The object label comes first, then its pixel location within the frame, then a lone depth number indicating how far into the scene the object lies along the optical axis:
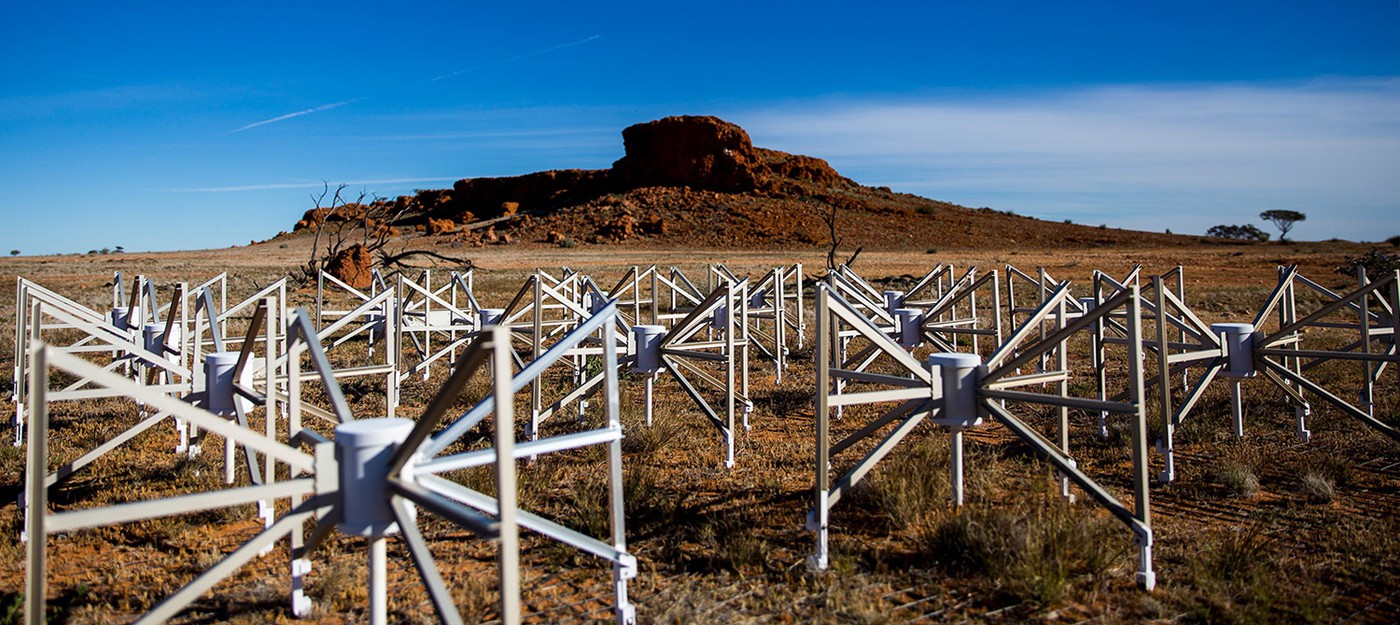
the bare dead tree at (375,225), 23.81
